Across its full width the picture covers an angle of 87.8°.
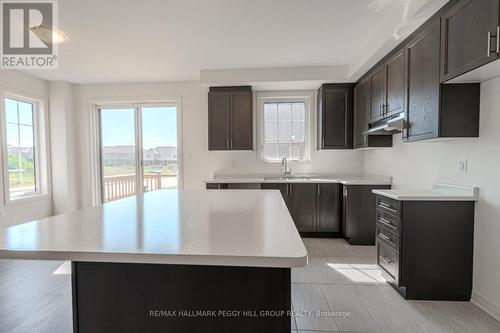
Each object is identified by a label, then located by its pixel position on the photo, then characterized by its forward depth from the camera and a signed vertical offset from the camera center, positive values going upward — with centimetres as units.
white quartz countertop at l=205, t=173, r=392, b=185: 353 -32
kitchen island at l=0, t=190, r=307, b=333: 86 -44
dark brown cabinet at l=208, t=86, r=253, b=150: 407 +63
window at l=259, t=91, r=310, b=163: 447 +58
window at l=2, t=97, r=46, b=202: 374 +15
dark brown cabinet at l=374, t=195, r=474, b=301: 213 -75
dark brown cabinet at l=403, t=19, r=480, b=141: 203 +46
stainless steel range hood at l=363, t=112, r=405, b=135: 256 +34
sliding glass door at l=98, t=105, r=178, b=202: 467 +17
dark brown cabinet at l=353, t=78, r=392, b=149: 344 +53
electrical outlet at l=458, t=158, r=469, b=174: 218 -7
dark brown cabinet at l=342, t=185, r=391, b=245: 353 -75
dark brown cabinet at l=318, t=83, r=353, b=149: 396 +66
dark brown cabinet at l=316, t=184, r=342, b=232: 382 -72
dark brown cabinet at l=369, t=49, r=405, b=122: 262 +79
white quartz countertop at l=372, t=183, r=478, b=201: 211 -31
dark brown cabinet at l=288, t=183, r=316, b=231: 387 -67
